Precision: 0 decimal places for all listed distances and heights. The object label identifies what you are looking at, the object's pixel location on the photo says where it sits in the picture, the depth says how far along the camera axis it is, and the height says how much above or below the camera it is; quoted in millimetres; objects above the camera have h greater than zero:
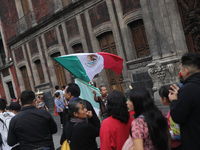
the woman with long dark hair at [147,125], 2529 -608
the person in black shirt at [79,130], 3273 -659
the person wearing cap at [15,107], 5186 -314
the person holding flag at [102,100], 5781 -613
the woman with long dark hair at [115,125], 3004 -643
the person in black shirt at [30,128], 3723 -567
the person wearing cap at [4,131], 4961 -699
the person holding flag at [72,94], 4398 -249
